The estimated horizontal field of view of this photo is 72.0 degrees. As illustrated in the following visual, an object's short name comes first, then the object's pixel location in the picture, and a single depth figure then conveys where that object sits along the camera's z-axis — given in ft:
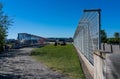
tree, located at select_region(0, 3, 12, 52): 16.13
